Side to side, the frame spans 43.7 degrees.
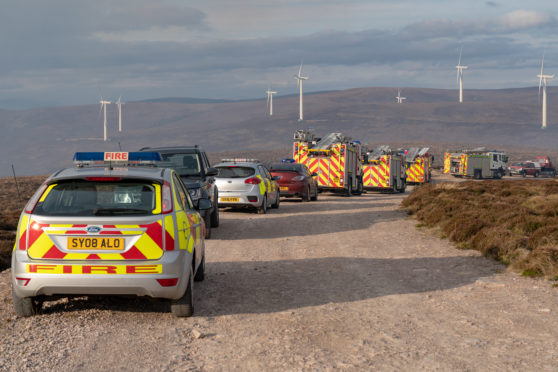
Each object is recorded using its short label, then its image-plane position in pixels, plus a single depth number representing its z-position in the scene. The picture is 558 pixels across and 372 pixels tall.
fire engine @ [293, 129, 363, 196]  32.72
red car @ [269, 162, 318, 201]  25.95
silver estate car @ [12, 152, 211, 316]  6.70
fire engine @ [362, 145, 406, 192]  40.28
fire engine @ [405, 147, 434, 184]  50.66
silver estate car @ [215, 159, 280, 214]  19.47
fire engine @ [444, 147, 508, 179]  62.56
